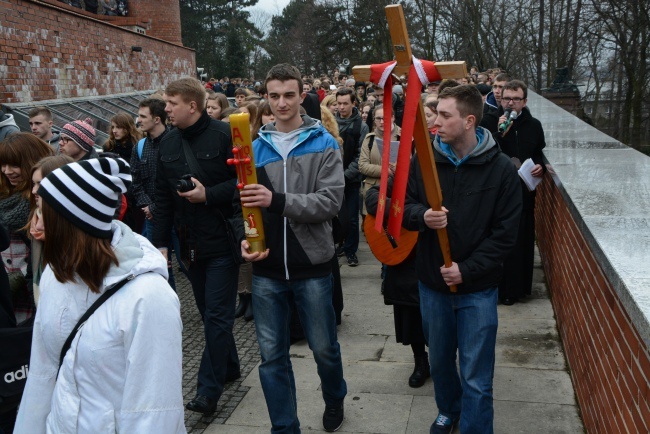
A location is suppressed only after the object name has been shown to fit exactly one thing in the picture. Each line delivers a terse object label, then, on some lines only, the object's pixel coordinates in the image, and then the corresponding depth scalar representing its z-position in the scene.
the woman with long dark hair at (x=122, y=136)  7.73
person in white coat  2.33
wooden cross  3.46
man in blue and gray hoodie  4.14
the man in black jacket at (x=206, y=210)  4.81
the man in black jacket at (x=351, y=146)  8.88
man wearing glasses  6.59
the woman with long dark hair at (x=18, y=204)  4.29
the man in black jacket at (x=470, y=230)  3.86
